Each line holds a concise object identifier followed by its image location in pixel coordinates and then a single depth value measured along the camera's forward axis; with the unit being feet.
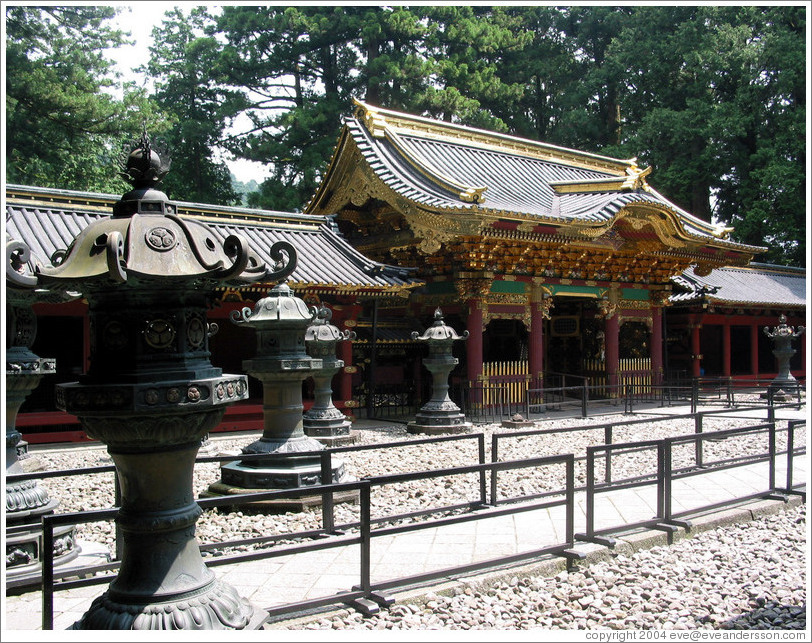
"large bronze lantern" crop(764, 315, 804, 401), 62.83
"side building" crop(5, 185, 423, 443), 42.06
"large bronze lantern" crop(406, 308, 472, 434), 45.60
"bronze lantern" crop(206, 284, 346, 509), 26.27
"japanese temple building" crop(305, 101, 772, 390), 53.42
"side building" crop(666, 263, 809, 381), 75.61
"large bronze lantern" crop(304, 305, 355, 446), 39.17
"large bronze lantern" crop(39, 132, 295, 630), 12.37
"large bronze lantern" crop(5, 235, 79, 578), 18.35
